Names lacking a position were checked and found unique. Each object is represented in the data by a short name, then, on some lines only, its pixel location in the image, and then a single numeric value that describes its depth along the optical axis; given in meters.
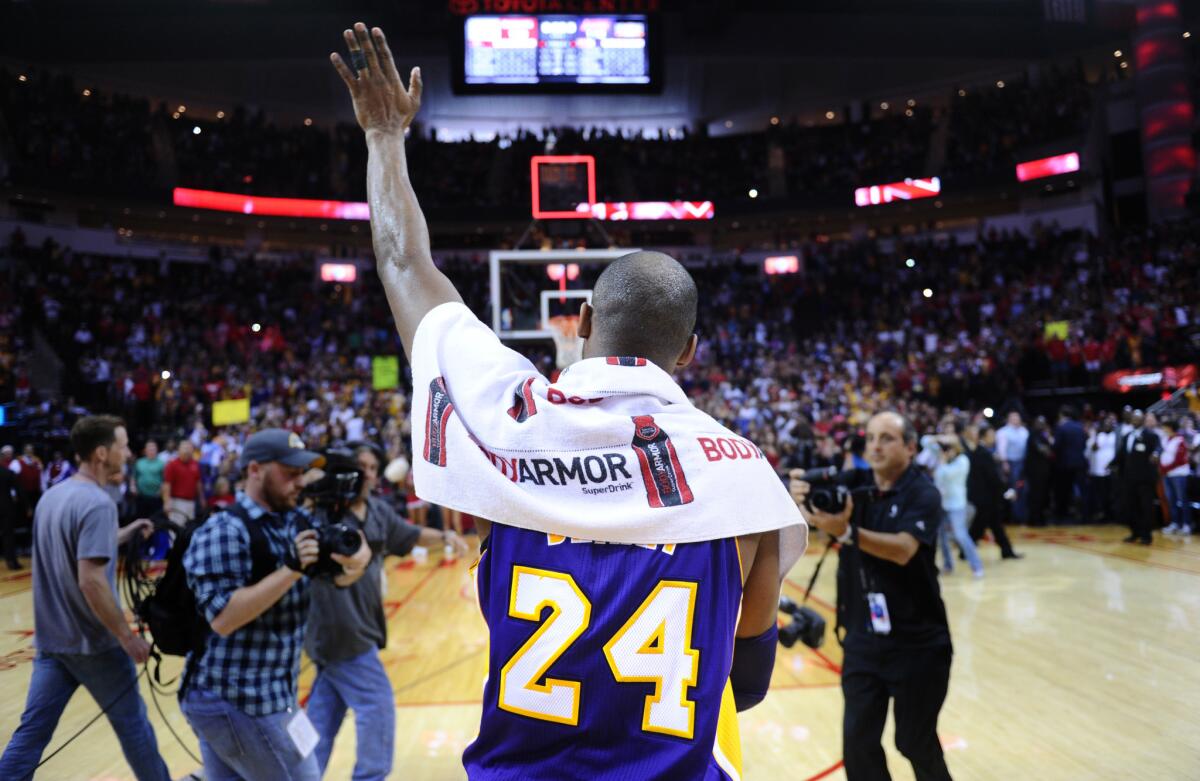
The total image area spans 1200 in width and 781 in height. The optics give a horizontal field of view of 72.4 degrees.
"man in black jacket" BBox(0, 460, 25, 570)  8.85
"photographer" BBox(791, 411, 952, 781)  3.56
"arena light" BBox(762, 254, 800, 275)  29.28
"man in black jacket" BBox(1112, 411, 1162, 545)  12.02
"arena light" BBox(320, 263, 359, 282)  27.27
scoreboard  12.57
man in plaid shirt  2.91
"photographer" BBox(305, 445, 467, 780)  4.06
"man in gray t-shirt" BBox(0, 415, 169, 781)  3.65
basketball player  1.25
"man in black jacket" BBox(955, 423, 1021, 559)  11.03
